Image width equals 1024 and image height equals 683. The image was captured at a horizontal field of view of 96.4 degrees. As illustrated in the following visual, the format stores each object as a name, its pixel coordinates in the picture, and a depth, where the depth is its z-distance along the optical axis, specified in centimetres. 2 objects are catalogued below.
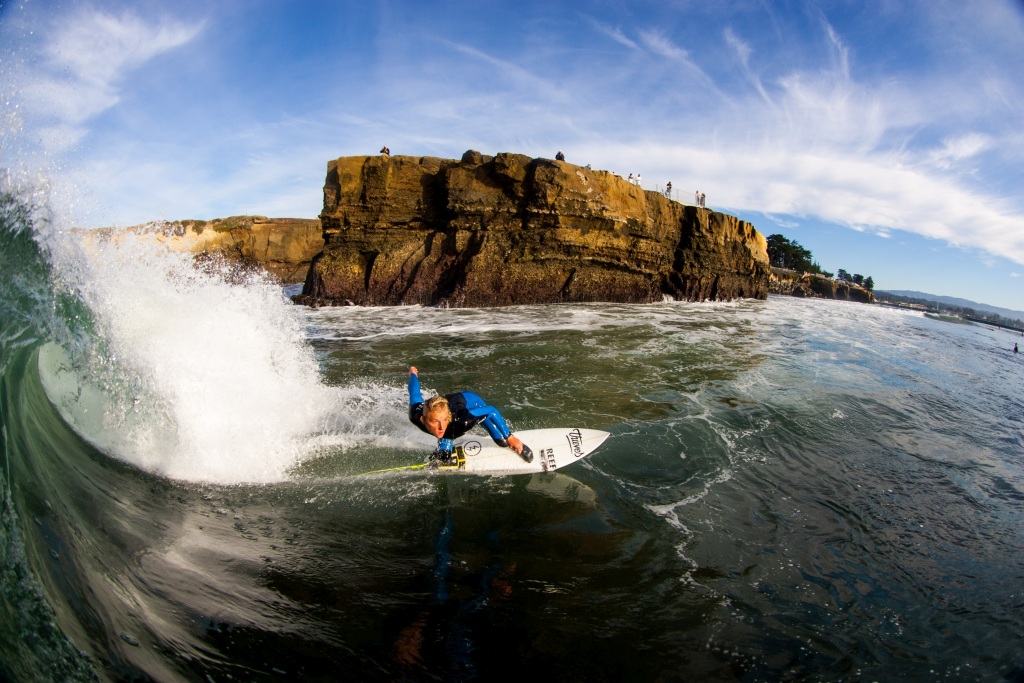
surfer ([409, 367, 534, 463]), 542
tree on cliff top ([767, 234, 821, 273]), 7088
